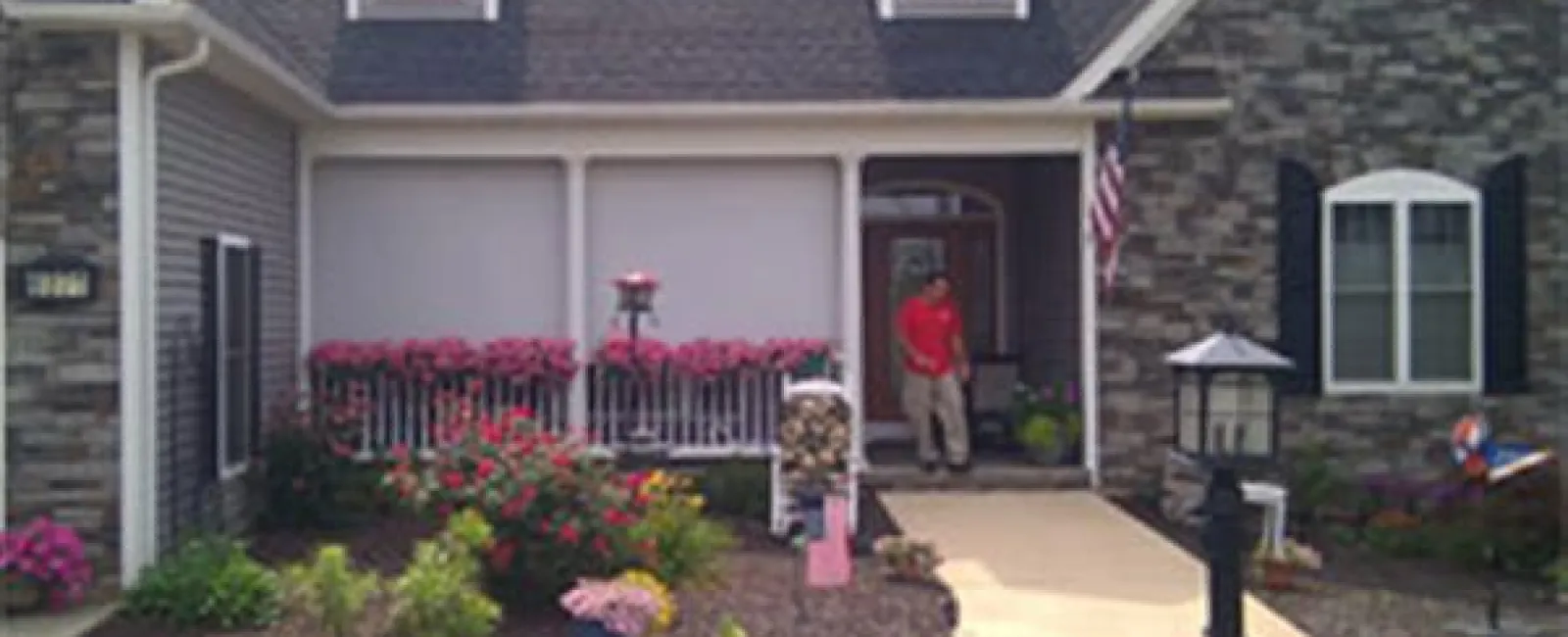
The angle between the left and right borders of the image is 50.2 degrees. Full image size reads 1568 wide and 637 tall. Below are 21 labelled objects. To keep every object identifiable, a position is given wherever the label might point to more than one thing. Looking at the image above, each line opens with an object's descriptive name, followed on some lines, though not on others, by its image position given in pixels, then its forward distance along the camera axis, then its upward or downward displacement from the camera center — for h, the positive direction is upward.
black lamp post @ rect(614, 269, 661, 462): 10.48 +0.02
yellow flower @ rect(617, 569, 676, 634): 7.24 -1.28
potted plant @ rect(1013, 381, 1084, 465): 12.31 -0.87
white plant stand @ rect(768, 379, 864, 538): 9.66 -1.08
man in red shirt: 12.16 -0.44
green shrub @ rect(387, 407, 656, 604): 7.76 -0.92
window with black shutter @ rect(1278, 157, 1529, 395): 11.86 +0.21
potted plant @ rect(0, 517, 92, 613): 7.83 -1.23
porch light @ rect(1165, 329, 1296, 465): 6.43 -0.37
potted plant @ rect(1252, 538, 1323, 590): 8.70 -1.34
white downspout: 8.36 +0.29
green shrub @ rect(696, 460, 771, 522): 11.04 -1.23
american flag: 11.05 +0.72
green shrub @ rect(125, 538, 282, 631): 7.77 -1.35
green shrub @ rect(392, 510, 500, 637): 6.90 -1.22
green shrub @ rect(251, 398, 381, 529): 10.43 -1.06
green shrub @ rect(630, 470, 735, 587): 8.38 -1.17
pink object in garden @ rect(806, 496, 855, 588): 8.59 -1.29
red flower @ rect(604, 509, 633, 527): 7.86 -0.99
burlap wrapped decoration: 9.41 -0.74
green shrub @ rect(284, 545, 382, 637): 7.00 -1.21
